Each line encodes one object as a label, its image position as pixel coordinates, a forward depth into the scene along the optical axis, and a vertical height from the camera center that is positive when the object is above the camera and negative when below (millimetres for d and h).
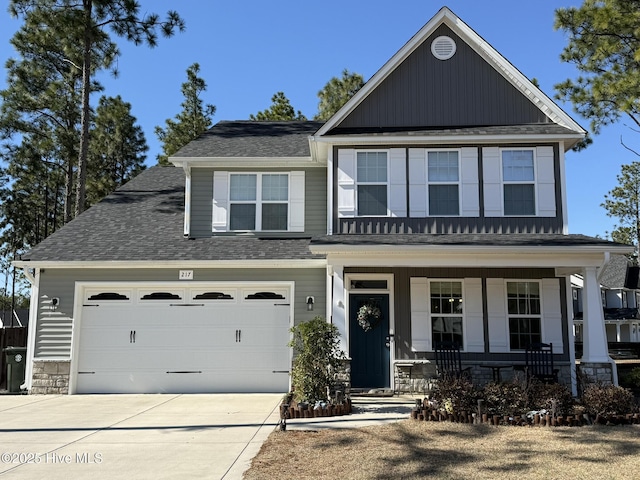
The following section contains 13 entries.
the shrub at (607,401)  8406 -1061
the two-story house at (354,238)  12102 +1680
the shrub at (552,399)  8359 -1034
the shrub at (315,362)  9672 -581
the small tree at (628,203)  43188 +9670
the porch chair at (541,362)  10336 -644
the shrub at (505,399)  8469 -1051
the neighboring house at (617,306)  34125 +1512
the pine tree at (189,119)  30484 +11110
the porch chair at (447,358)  11029 -583
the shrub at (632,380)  11656 -1038
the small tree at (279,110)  30109 +11473
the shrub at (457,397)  8578 -1025
